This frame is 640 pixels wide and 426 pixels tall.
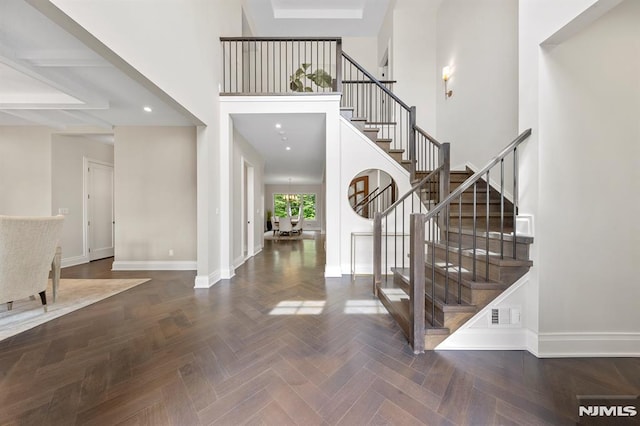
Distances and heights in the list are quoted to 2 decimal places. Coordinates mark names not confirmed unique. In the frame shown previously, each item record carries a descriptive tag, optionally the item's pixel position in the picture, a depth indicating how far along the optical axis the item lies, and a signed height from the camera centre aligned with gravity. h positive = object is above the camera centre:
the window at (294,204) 13.80 +0.43
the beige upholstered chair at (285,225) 9.28 -0.56
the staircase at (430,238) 1.83 -0.28
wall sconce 4.73 +2.83
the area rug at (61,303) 2.24 -1.12
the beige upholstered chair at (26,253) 2.19 -0.44
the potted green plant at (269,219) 13.21 -0.46
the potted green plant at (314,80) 4.30 +2.49
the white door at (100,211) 5.20 -0.01
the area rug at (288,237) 9.30 -1.12
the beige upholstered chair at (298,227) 10.04 -0.71
